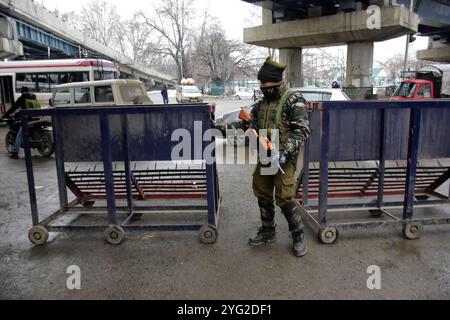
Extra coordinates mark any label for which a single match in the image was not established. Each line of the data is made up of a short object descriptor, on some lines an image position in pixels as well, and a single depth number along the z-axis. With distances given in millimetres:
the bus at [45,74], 19031
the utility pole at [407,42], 23684
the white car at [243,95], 46031
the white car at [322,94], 9338
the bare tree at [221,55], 56188
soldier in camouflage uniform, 3549
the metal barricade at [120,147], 3959
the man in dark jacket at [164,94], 27831
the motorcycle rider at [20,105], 9289
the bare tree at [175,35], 54906
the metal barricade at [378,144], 3965
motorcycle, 9664
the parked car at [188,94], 30894
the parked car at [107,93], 11445
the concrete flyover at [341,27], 15906
